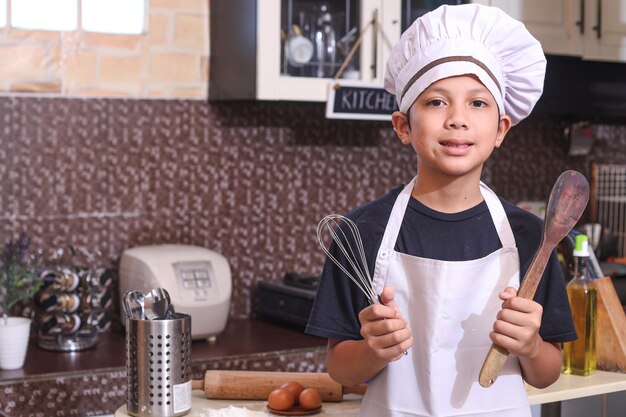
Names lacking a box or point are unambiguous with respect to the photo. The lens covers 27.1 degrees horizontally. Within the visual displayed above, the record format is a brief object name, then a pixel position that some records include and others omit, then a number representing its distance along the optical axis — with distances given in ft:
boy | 6.31
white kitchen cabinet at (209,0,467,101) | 10.59
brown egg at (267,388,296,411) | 7.26
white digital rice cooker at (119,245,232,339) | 10.31
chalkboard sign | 10.88
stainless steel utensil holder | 7.18
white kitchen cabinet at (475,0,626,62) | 11.82
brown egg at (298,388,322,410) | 7.26
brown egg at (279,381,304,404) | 7.37
